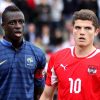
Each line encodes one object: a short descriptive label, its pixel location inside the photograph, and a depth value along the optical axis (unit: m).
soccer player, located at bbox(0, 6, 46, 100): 7.66
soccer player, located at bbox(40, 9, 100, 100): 7.01
